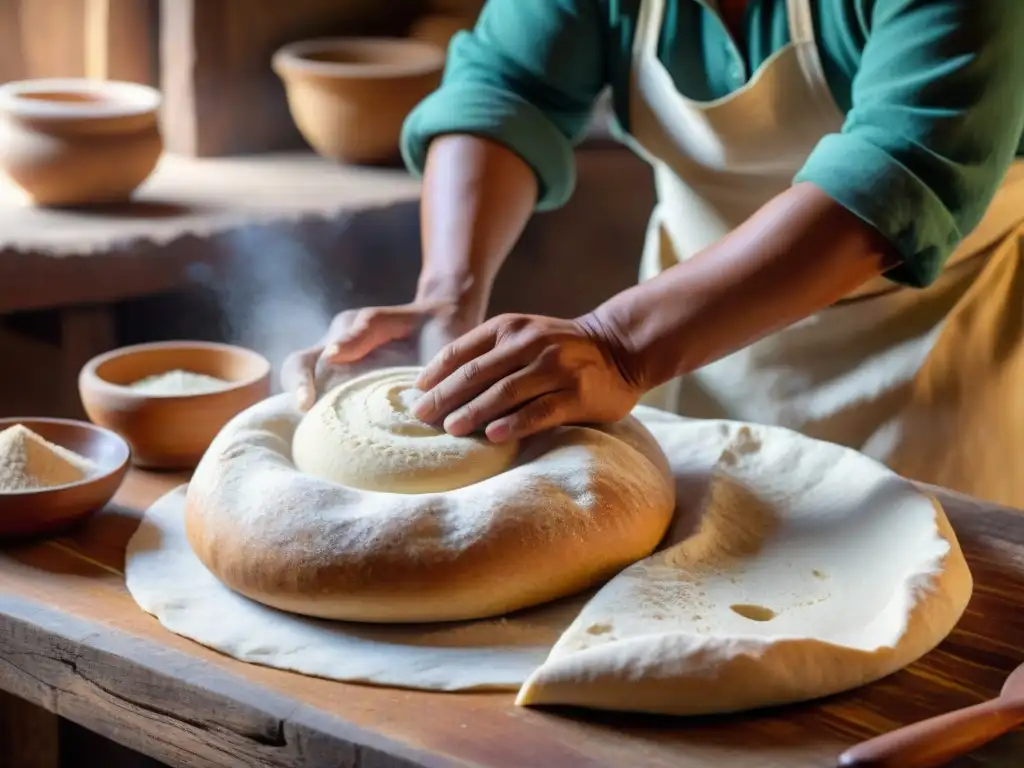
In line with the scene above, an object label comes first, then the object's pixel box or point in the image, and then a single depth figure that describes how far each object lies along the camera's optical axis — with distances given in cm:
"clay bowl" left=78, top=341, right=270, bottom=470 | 141
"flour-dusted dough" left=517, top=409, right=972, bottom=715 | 98
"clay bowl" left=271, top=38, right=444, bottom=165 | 249
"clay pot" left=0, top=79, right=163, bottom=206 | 209
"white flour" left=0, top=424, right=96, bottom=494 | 124
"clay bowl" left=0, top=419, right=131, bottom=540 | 122
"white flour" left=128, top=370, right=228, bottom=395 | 147
